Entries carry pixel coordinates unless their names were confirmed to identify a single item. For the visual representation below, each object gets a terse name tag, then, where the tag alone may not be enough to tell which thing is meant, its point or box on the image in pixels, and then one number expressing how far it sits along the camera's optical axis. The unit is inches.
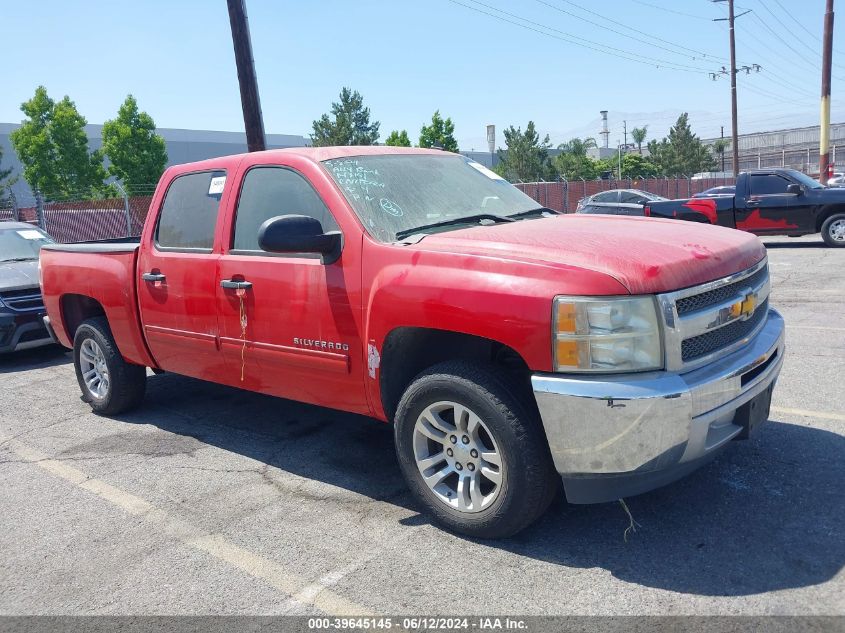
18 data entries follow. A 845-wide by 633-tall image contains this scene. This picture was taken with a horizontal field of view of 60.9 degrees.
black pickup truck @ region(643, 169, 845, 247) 577.0
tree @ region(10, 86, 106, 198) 1512.1
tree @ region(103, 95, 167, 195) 1603.1
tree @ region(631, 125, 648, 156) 4566.9
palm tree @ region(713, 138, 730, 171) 2963.1
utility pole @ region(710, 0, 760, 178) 1501.0
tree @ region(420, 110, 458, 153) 1987.0
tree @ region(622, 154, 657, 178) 2876.5
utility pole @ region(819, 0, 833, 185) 1031.6
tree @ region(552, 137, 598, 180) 2412.6
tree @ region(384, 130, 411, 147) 1931.6
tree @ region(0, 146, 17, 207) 1644.9
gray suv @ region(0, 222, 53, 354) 315.9
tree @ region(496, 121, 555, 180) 2231.8
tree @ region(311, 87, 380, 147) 2096.5
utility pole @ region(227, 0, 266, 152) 433.1
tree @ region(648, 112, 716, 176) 2682.1
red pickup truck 115.0
